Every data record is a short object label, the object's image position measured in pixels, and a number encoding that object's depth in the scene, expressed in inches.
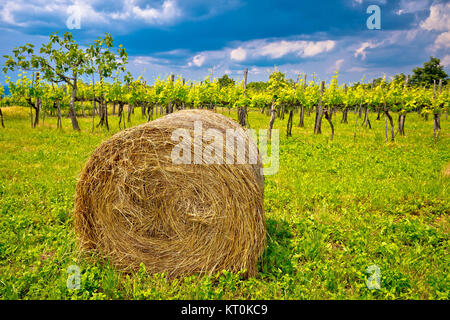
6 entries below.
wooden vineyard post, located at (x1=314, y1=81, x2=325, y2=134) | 771.3
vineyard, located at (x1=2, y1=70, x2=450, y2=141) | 693.3
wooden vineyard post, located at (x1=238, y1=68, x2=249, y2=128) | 738.8
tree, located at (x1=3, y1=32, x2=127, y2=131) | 726.5
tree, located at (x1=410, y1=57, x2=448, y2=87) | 1971.0
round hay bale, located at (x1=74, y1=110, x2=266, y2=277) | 158.1
